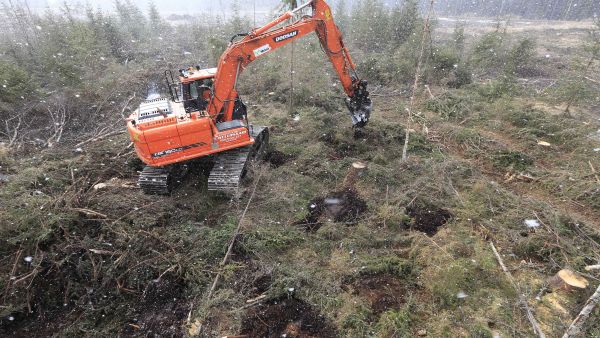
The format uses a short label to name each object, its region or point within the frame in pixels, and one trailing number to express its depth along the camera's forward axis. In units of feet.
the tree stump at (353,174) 27.37
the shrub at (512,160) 29.19
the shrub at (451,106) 40.06
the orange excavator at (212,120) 25.08
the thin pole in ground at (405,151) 25.85
